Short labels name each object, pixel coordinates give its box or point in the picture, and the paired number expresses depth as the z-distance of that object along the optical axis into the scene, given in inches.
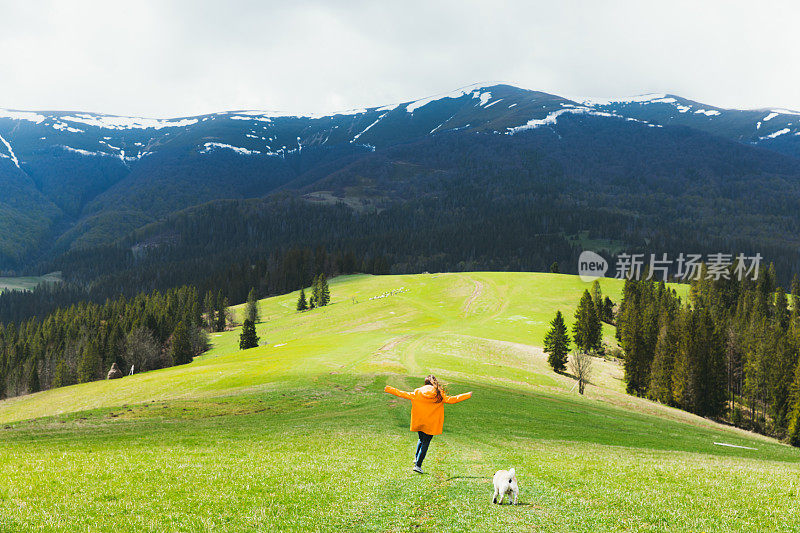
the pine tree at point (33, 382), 4485.7
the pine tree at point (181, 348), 4419.3
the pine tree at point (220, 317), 6122.1
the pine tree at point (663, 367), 2994.6
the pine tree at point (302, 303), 6083.2
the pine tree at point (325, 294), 5944.9
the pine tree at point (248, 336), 4281.5
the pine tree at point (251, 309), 5408.5
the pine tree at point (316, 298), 6018.7
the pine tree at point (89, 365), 4333.2
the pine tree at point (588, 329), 3981.3
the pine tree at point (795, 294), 4940.9
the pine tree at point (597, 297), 4862.2
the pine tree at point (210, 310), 6200.8
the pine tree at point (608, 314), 5157.5
